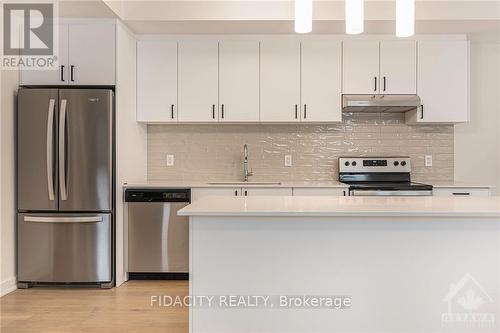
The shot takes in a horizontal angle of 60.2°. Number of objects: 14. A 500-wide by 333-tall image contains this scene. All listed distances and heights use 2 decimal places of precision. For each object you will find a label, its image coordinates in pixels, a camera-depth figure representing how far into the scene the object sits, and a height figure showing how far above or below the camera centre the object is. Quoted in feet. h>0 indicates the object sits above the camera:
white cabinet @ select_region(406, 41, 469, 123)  13.91 +2.66
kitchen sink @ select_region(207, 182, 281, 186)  13.46 -0.66
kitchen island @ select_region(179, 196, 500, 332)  7.49 -1.94
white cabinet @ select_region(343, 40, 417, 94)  13.94 +3.12
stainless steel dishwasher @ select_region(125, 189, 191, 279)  12.89 -2.04
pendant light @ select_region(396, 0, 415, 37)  7.77 +2.66
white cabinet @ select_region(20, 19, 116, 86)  12.53 +3.12
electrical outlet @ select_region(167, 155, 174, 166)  15.21 +0.10
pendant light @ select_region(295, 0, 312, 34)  7.62 +2.64
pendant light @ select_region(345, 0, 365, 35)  7.58 +2.61
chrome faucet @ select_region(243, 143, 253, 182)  14.78 -0.11
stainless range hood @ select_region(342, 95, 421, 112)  13.46 +1.92
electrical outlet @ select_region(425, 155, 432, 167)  15.12 +0.05
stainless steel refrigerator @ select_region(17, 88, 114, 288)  12.07 -0.62
